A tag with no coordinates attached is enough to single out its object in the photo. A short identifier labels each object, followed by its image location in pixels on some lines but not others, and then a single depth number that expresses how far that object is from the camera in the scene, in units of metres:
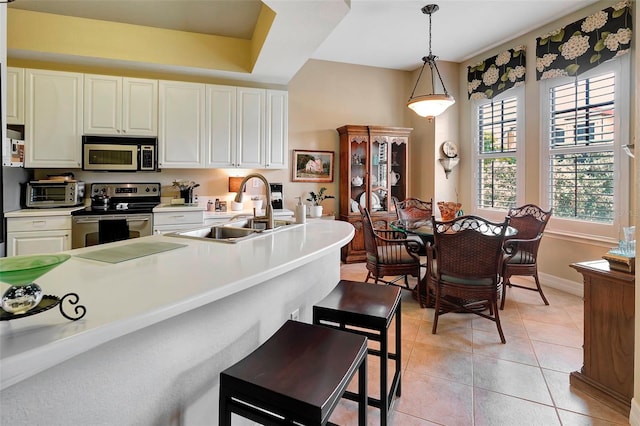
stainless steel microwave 3.63
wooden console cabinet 1.78
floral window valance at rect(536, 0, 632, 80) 3.14
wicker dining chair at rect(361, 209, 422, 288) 3.27
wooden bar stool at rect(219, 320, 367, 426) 0.93
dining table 3.12
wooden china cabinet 5.03
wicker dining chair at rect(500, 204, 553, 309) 3.18
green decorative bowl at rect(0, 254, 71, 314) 0.70
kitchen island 0.71
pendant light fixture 3.51
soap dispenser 2.43
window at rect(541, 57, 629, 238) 3.29
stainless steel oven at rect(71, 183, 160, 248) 3.32
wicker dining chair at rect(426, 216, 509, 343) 2.54
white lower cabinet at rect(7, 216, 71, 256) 3.13
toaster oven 3.42
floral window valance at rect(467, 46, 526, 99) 4.20
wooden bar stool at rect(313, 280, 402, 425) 1.53
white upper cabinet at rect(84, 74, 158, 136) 3.62
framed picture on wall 5.04
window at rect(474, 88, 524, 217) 4.36
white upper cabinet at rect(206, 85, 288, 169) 4.10
